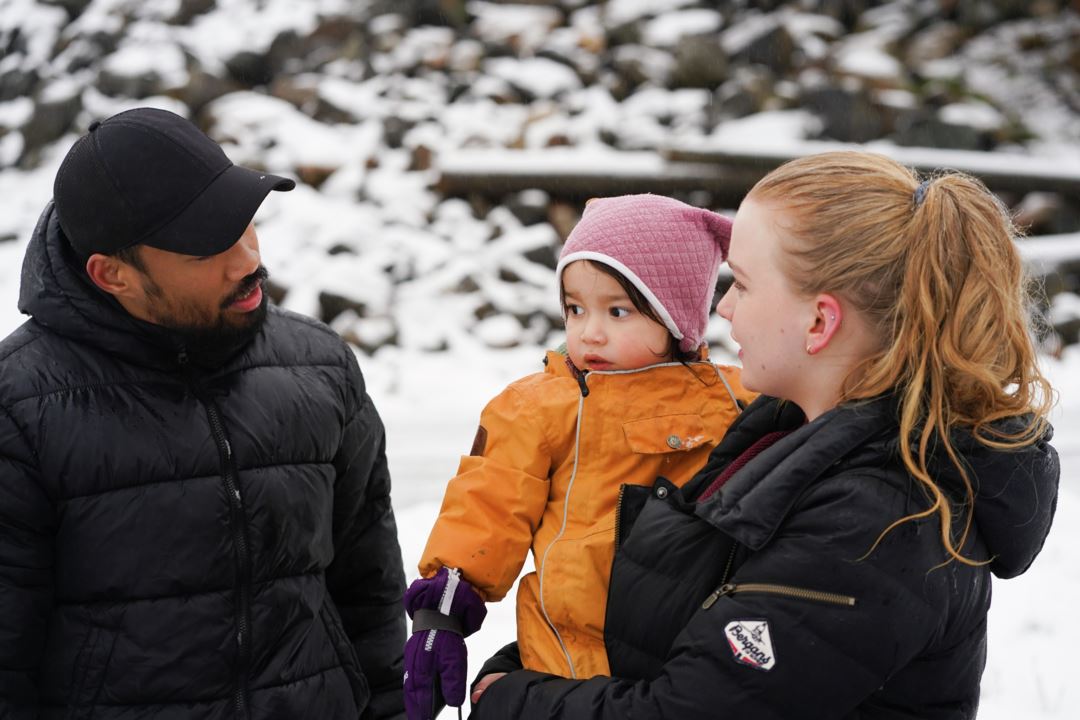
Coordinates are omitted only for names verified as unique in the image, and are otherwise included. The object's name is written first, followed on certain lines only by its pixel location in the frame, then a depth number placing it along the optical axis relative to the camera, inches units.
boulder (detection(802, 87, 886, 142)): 382.6
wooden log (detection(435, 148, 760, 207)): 353.1
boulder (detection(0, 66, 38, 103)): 443.8
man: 71.3
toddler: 69.4
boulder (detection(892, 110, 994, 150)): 372.5
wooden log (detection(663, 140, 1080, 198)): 354.6
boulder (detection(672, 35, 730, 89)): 416.8
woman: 52.3
